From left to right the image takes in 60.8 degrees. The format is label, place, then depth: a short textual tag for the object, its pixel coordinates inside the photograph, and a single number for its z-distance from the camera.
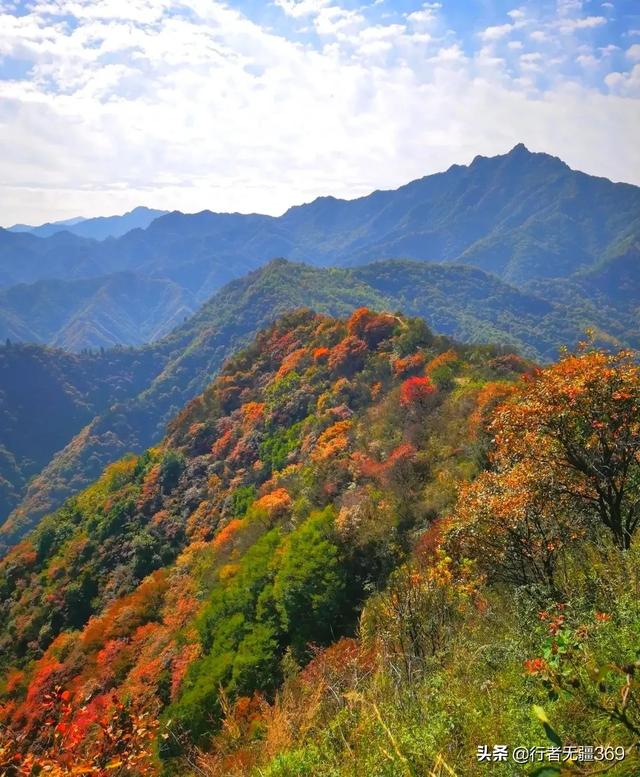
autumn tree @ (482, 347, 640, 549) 11.66
